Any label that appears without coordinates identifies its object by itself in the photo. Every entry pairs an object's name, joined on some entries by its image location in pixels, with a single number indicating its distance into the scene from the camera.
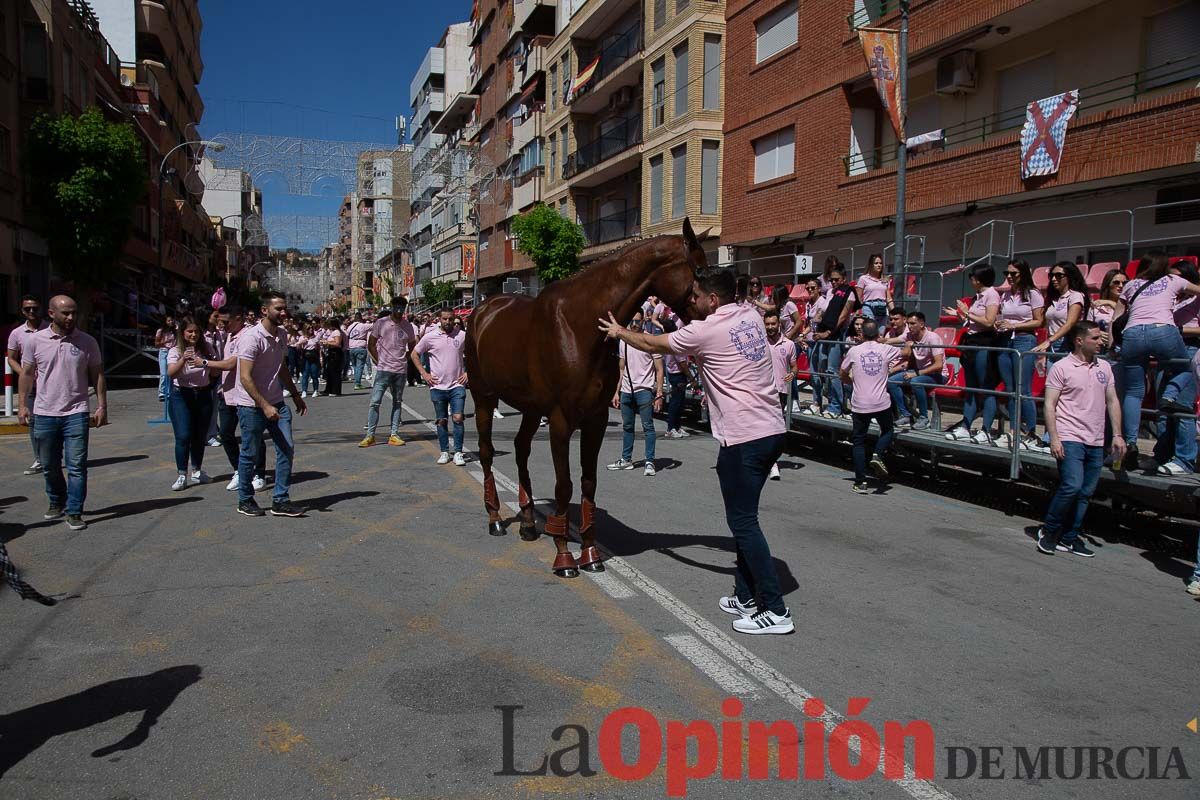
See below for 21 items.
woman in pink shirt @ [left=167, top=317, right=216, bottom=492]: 9.24
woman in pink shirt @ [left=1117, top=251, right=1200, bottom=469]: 7.38
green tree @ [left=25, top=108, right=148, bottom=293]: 25.03
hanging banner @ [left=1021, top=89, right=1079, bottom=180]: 14.60
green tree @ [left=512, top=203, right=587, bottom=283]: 34.03
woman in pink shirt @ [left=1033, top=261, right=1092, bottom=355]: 8.59
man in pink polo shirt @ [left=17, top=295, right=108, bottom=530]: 7.39
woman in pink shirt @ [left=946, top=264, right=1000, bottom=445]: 9.20
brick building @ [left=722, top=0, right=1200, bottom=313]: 13.66
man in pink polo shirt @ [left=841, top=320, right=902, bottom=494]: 9.50
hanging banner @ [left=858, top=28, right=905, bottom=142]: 15.88
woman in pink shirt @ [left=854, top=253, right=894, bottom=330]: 12.56
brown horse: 5.71
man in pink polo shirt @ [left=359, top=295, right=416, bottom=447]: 12.62
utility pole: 15.25
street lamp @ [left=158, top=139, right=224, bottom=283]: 27.92
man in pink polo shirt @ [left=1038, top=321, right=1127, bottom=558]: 6.86
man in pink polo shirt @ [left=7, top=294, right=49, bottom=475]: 8.26
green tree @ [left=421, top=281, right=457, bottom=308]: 57.59
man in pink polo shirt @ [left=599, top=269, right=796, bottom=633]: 4.86
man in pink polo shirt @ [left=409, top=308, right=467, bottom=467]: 10.92
